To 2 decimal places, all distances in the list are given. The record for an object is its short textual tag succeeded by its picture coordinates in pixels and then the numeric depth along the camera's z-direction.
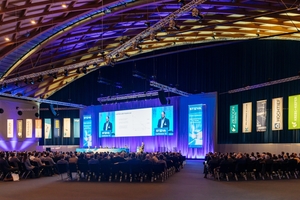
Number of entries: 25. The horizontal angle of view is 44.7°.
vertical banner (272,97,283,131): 24.31
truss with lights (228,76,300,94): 23.02
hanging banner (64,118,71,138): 41.69
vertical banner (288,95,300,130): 22.95
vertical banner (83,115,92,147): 39.91
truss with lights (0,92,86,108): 32.42
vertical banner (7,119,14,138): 35.34
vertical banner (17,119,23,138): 36.66
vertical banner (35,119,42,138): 38.34
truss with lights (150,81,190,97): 28.79
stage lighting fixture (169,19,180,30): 15.77
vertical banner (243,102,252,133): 27.41
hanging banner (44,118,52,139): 41.16
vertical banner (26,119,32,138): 37.99
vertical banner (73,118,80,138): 42.34
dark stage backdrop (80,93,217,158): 30.56
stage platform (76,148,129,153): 31.18
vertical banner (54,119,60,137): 41.22
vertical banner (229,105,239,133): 28.81
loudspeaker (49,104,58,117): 36.56
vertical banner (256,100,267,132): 25.84
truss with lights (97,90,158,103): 33.28
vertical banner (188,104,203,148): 30.97
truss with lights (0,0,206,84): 14.94
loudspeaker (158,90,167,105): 30.09
